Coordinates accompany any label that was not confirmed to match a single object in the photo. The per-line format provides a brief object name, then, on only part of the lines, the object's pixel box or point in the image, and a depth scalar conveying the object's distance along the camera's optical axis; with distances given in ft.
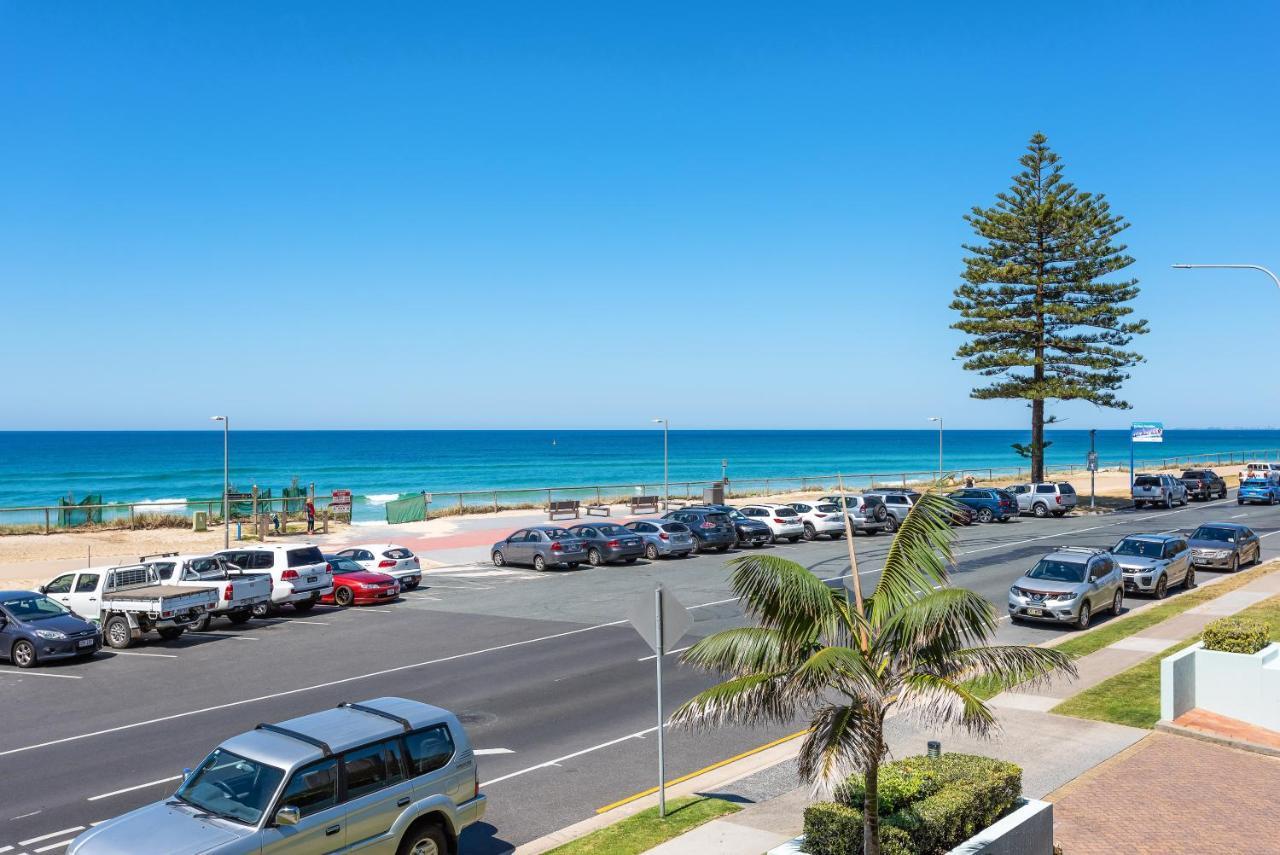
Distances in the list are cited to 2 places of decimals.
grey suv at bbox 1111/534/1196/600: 88.28
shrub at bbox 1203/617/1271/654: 50.31
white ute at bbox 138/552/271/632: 81.87
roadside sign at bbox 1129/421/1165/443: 218.18
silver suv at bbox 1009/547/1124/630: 75.31
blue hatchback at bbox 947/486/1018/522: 161.17
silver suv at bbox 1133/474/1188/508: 182.39
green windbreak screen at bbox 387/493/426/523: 167.43
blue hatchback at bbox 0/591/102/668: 68.85
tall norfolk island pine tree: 191.11
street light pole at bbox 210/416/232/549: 119.89
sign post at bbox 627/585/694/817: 38.04
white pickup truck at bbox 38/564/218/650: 74.95
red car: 94.22
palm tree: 26.91
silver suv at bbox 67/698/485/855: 28.02
